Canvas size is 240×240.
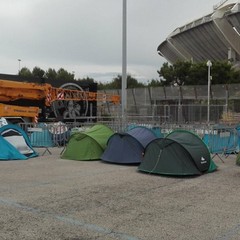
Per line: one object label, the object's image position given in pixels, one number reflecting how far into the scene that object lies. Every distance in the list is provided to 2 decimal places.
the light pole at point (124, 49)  17.86
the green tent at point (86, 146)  11.00
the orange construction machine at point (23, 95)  17.48
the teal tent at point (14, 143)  11.00
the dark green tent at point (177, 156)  8.60
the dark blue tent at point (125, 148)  10.21
